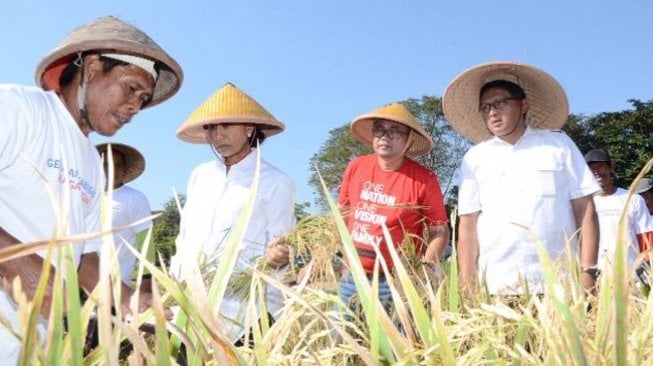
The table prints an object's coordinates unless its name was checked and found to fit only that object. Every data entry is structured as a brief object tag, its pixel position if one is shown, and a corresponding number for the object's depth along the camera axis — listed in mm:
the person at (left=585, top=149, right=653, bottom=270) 4664
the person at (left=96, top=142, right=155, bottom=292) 3795
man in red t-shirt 2785
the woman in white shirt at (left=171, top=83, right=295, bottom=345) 2820
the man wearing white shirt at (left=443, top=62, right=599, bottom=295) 2684
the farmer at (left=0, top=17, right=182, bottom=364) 1613
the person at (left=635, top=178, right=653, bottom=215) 6324
